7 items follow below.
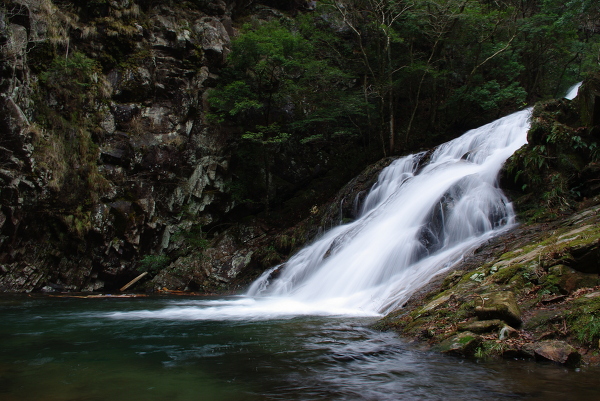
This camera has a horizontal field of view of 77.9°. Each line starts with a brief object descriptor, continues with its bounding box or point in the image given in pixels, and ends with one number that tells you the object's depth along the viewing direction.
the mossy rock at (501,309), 3.80
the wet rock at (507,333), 3.63
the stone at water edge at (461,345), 3.64
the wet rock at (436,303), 4.91
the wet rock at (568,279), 4.03
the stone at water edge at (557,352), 3.12
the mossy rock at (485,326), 3.79
